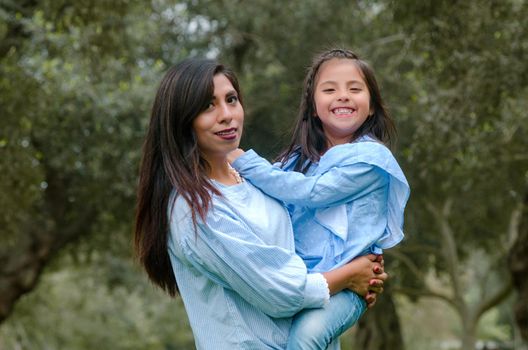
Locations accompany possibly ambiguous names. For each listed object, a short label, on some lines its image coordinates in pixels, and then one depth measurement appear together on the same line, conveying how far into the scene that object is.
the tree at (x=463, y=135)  9.18
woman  3.19
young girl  3.33
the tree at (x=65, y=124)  10.09
